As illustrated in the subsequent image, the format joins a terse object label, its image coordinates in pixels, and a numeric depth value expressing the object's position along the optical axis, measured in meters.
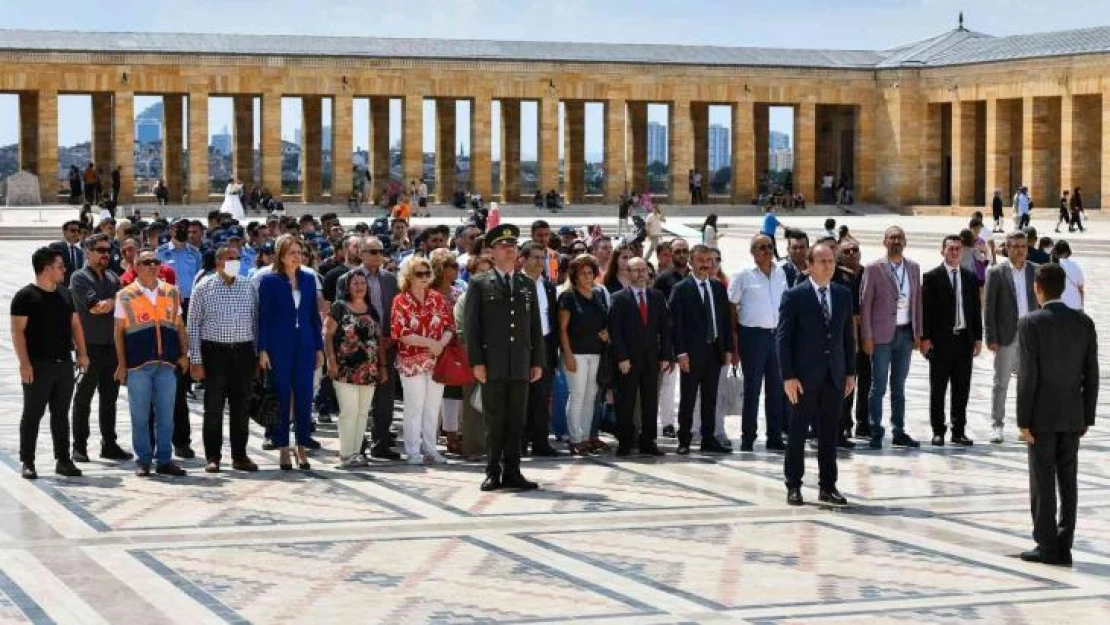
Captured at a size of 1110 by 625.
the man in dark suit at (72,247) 17.47
